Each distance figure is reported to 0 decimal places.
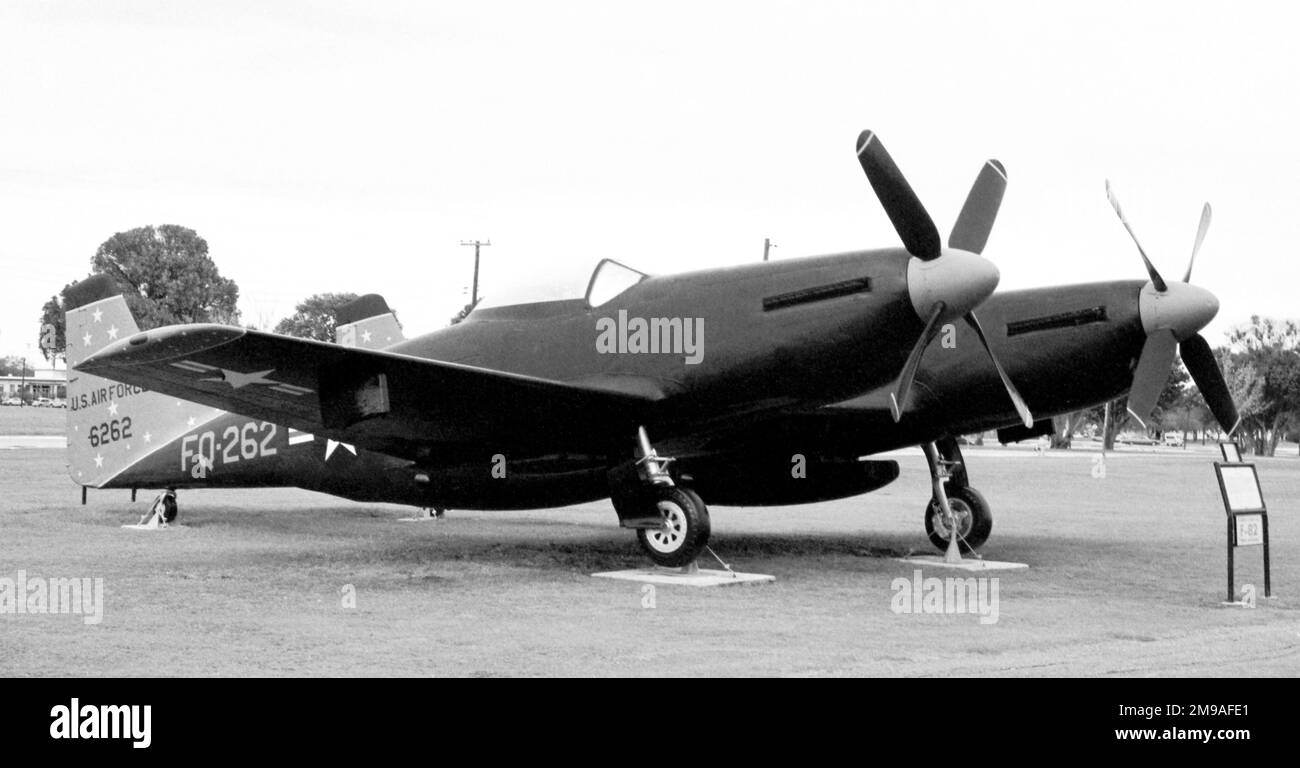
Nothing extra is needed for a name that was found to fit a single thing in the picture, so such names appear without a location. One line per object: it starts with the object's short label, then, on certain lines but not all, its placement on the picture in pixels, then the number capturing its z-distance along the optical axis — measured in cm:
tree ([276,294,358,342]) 8423
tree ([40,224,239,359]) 7662
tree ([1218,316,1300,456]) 8038
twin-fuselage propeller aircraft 1097
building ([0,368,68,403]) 17375
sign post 1070
